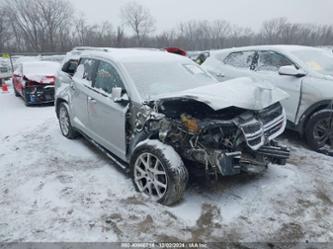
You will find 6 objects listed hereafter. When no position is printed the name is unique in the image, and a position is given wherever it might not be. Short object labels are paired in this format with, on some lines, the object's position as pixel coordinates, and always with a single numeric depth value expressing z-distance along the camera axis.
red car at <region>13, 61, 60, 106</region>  8.73
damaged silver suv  2.98
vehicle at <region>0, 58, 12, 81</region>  14.85
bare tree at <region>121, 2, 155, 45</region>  52.90
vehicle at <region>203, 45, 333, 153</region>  4.48
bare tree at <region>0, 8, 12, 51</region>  40.36
